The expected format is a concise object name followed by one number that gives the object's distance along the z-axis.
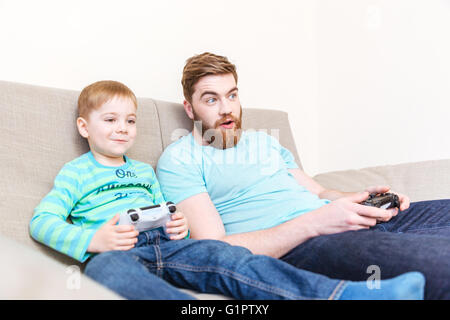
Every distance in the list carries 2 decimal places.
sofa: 0.55
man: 0.80
